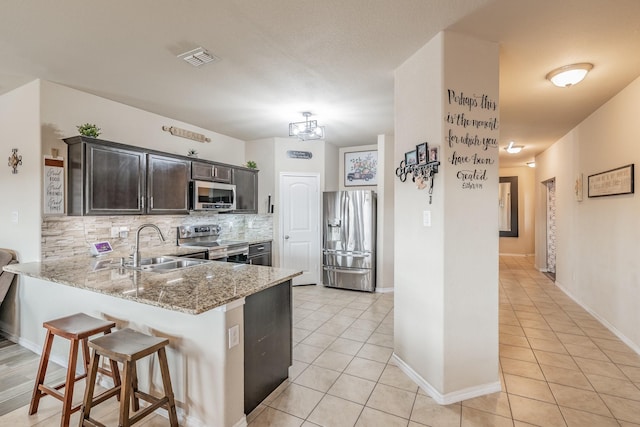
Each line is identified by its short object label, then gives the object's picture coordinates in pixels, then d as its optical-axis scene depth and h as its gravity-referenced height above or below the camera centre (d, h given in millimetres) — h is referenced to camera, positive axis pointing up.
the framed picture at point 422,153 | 2227 +429
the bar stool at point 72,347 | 1851 -859
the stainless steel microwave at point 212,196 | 4035 +232
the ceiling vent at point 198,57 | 2371 +1232
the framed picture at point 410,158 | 2357 +420
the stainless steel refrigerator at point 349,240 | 5027 -461
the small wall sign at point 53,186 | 2893 +267
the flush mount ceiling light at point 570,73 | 2545 +1137
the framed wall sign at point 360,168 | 5781 +834
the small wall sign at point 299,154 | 5367 +1009
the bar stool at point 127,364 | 1618 -837
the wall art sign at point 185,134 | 4113 +1115
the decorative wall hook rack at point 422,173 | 2170 +288
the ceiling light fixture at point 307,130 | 3686 +987
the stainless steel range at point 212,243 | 4105 -434
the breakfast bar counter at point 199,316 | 1753 -686
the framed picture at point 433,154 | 2145 +400
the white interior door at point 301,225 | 5312 -219
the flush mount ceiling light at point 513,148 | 5633 +1149
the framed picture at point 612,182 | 3004 +306
